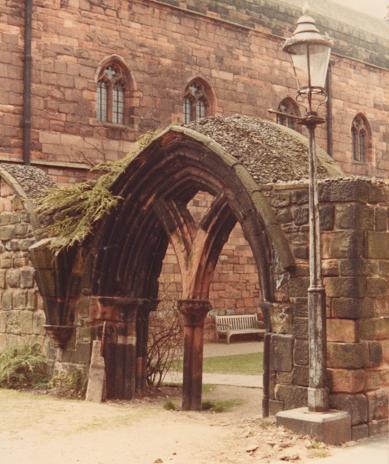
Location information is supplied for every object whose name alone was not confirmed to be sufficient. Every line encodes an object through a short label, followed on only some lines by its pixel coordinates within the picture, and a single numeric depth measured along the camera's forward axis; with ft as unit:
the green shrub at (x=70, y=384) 31.35
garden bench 56.50
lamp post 22.20
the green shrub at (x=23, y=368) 33.24
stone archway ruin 22.91
